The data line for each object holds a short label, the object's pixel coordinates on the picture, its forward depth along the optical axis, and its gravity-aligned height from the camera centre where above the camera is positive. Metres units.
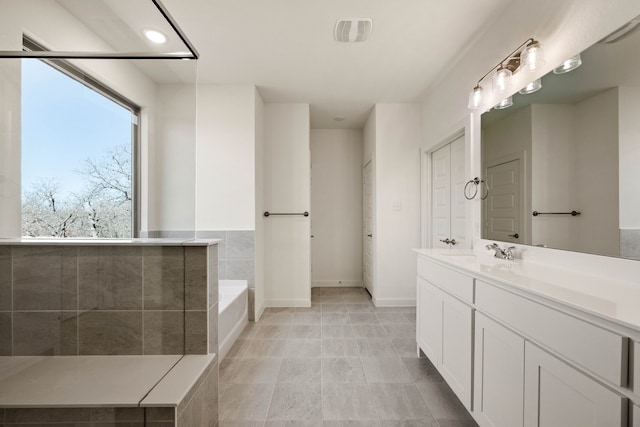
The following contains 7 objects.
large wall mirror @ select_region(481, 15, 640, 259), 1.08 +0.28
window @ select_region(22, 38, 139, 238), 1.27 +0.27
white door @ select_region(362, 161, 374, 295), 3.75 -0.17
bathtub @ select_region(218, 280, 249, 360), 2.19 -0.89
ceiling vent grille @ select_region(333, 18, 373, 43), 1.96 +1.39
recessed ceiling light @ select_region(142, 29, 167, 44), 1.39 +0.91
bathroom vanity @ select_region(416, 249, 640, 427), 0.72 -0.47
